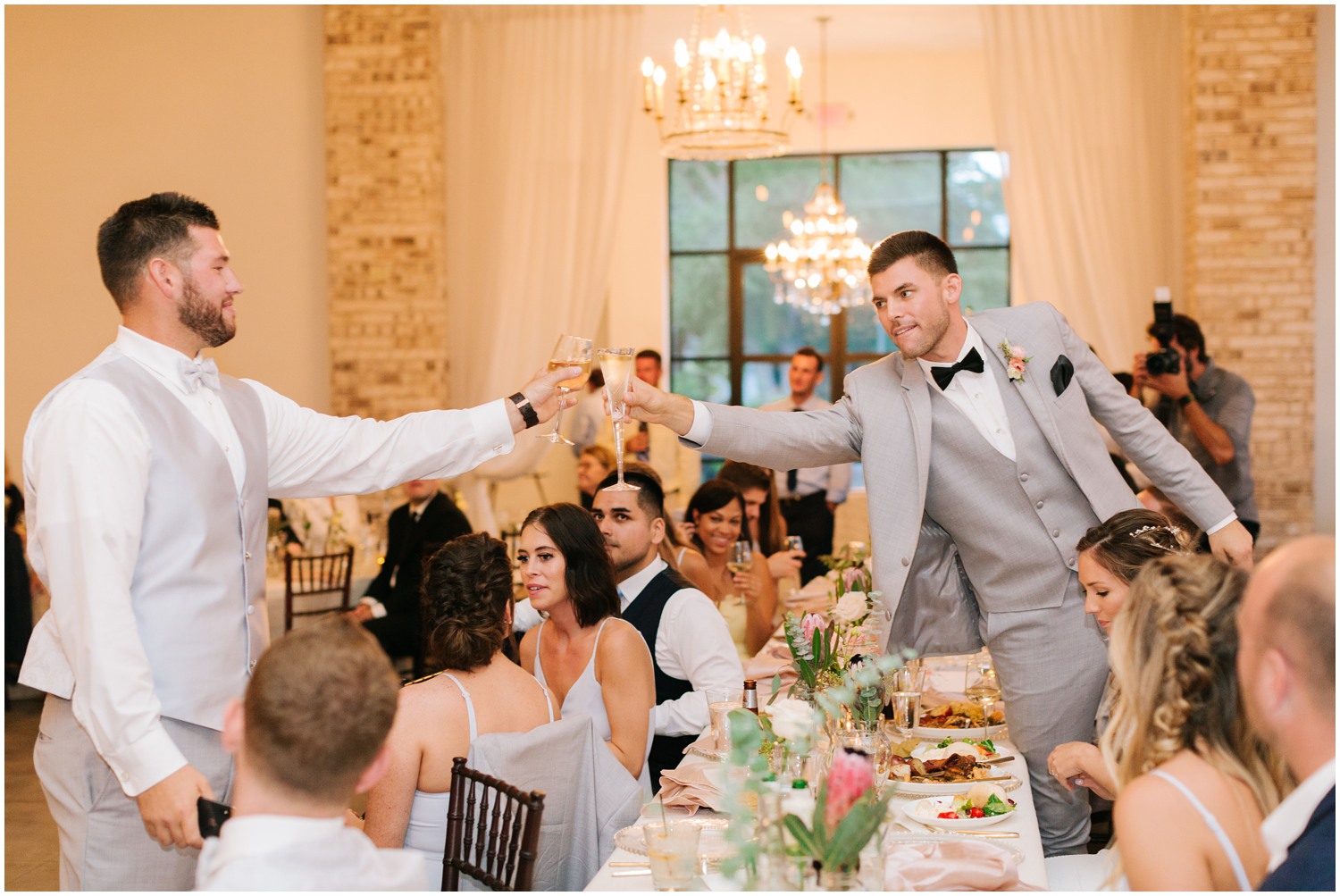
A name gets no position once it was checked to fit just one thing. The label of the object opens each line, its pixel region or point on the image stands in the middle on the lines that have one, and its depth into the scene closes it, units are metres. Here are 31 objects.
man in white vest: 2.15
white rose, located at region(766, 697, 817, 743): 1.91
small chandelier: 9.92
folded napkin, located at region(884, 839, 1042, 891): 2.01
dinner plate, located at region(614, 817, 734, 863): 2.14
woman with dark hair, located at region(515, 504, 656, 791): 3.08
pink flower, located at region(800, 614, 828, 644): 2.90
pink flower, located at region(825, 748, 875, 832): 1.74
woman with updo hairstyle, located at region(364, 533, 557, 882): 2.54
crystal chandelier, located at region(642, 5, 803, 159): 7.00
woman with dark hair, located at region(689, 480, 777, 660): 4.78
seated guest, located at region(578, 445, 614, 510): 7.28
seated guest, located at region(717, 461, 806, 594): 5.09
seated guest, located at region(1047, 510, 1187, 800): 2.51
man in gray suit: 3.13
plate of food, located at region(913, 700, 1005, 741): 3.06
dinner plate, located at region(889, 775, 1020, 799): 2.56
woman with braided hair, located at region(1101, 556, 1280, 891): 1.67
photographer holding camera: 5.57
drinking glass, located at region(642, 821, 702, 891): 1.94
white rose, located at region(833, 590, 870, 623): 3.23
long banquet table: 2.11
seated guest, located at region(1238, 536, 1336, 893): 1.45
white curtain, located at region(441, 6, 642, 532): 8.23
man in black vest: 3.41
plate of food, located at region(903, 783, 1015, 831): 2.36
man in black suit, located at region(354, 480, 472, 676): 6.02
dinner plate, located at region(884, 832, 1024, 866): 2.15
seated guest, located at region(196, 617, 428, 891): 1.55
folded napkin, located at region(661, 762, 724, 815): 2.43
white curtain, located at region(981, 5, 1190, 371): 7.71
